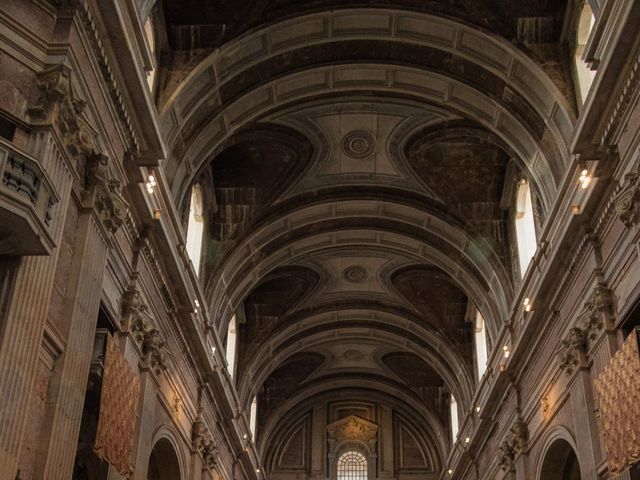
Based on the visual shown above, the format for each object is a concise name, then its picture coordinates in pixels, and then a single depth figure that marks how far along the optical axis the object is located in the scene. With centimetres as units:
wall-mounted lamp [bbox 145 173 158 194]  1445
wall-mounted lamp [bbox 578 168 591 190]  1341
